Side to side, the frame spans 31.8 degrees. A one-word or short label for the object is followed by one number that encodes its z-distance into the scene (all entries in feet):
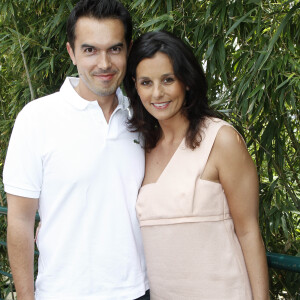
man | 5.95
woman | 5.83
